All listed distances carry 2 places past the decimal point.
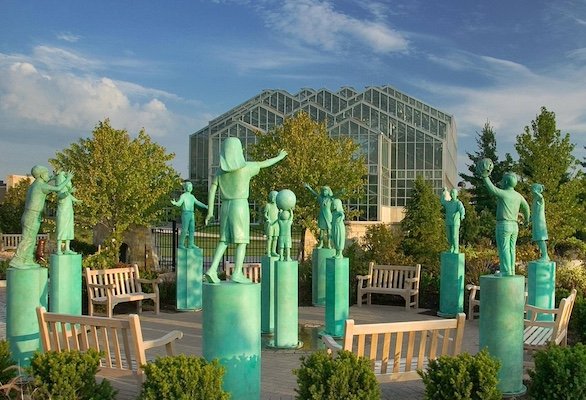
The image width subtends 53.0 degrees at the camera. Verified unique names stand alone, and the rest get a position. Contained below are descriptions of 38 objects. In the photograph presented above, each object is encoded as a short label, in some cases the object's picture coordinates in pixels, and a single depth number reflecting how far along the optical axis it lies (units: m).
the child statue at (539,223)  9.34
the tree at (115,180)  16.97
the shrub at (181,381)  4.03
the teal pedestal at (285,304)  7.66
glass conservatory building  33.25
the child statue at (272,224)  9.53
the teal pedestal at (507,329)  5.46
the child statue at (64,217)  8.13
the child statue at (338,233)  8.45
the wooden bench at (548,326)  6.50
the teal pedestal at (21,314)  5.82
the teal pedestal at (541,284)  9.07
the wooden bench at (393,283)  11.24
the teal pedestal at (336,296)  8.28
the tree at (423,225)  16.00
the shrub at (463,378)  4.27
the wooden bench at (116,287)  9.77
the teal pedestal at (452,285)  10.54
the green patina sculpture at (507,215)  5.98
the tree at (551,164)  18.73
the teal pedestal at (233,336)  4.88
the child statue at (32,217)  6.00
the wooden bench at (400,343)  4.79
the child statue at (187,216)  11.15
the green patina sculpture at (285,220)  7.57
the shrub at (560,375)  4.47
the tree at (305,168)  18.80
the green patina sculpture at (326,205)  9.74
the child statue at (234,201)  5.25
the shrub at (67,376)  4.20
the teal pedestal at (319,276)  11.62
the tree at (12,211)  28.47
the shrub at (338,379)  4.13
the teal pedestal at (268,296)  8.60
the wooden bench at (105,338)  4.72
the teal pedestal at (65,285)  7.91
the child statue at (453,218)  10.94
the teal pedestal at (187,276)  10.86
